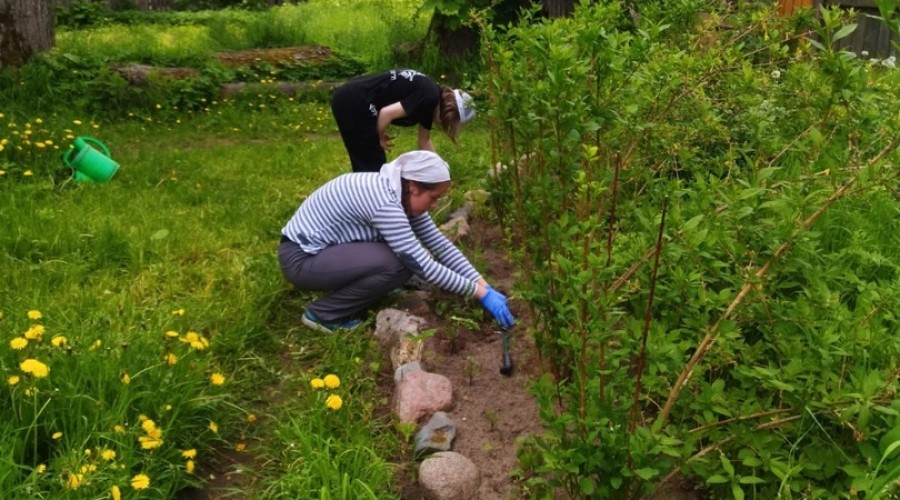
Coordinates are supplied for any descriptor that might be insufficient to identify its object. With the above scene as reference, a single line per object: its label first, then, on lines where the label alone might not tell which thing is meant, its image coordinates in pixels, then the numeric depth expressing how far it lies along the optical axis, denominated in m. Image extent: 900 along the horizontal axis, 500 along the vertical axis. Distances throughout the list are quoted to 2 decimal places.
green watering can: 5.07
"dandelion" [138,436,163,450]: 2.30
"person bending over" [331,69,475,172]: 4.56
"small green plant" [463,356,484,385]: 3.01
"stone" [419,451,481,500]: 2.37
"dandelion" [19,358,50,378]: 2.27
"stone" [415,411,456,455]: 2.56
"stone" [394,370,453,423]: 2.74
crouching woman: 3.45
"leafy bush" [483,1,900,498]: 1.86
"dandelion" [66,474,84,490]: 2.13
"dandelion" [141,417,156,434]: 2.34
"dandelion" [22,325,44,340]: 2.43
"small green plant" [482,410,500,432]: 2.70
